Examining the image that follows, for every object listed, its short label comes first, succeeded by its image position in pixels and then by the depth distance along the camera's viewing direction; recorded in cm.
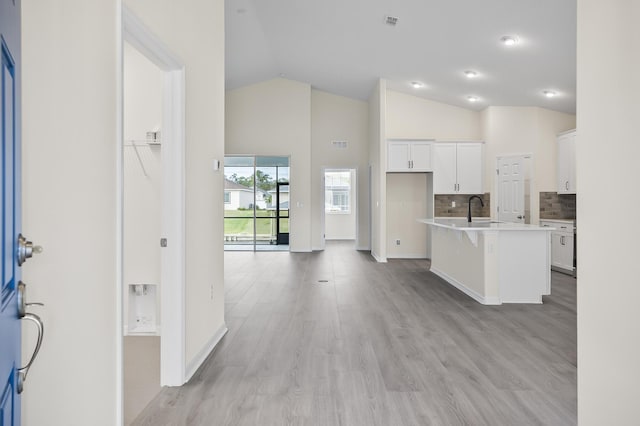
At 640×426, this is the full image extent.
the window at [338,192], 1297
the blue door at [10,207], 85
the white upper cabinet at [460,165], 843
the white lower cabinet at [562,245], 670
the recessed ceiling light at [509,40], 517
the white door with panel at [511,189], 758
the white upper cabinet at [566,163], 698
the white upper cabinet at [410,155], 846
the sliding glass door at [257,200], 1007
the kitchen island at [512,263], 476
